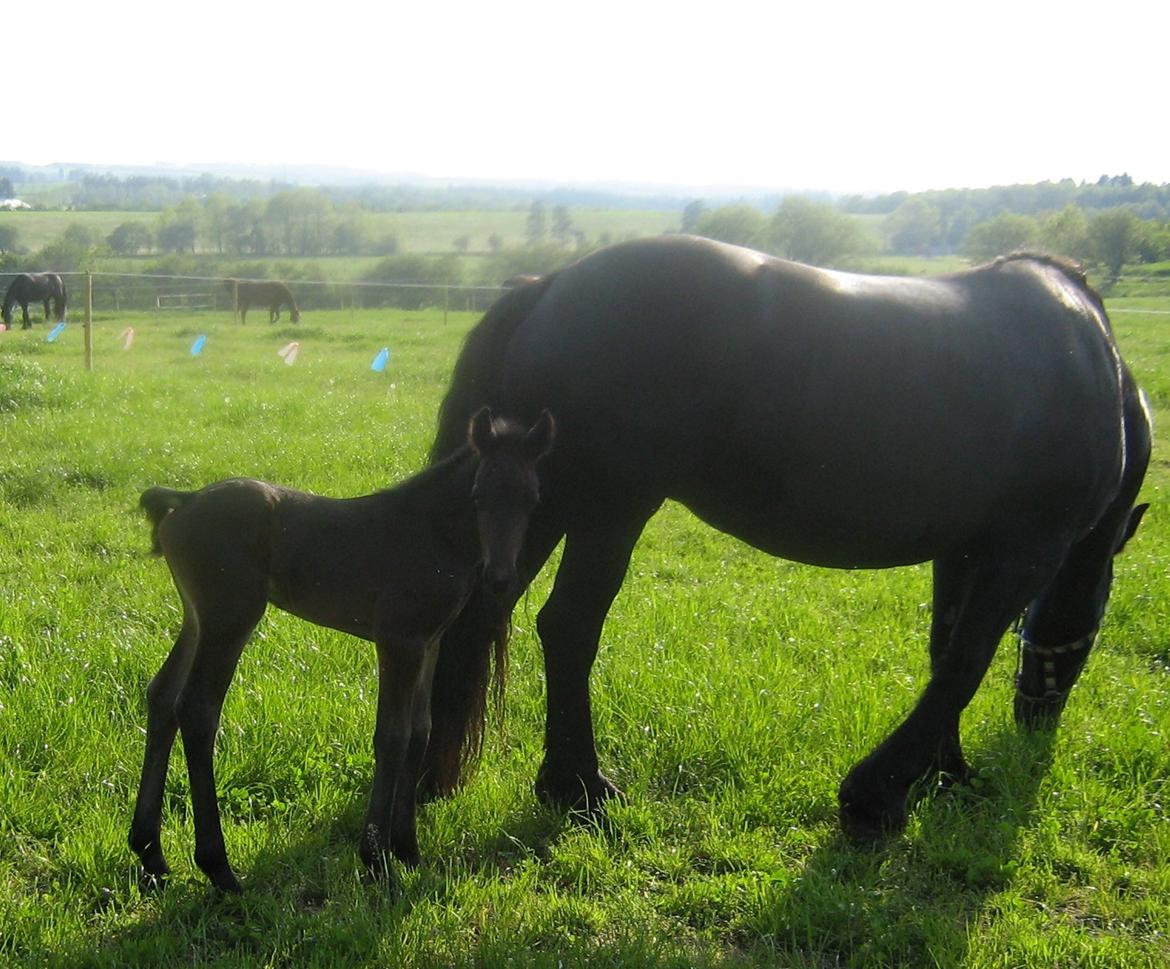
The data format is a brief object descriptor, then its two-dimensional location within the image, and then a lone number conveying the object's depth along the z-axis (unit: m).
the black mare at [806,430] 3.32
